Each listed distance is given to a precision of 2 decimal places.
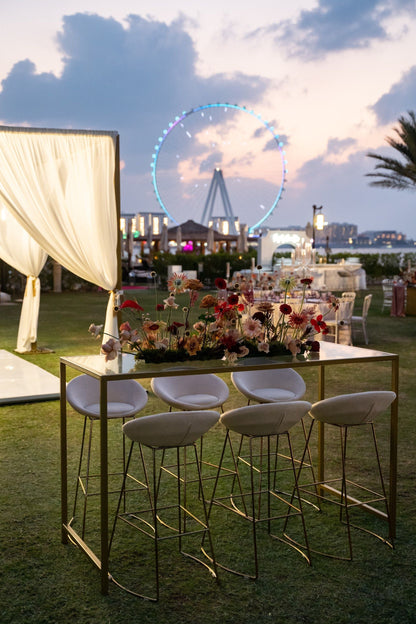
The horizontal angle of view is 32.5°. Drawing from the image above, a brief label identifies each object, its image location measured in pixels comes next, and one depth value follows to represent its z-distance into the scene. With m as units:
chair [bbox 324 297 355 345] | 9.91
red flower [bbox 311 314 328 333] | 3.43
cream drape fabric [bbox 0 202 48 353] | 9.12
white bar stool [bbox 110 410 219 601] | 2.88
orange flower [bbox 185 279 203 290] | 3.35
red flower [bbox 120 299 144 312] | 3.19
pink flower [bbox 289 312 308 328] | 3.38
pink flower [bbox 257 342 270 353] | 3.32
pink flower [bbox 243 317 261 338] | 3.30
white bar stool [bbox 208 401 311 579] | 3.08
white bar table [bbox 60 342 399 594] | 2.89
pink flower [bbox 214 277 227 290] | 3.42
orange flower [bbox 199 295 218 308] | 3.35
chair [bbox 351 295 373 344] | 10.47
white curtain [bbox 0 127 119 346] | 7.02
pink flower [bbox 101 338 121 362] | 3.11
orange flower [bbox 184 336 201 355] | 3.30
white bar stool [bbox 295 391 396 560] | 3.29
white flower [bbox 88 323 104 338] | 3.20
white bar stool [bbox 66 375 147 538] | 3.43
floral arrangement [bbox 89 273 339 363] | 3.27
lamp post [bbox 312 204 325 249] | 23.77
